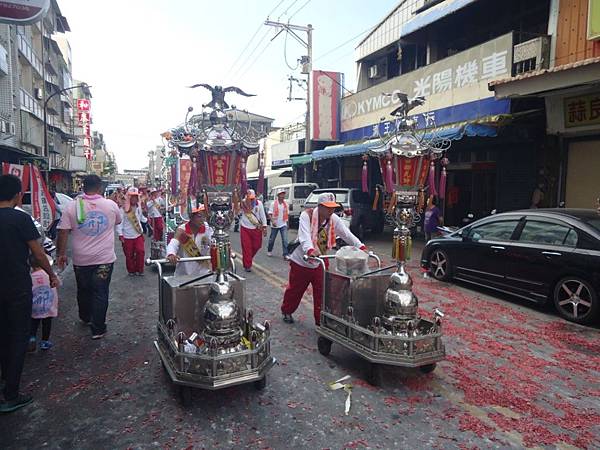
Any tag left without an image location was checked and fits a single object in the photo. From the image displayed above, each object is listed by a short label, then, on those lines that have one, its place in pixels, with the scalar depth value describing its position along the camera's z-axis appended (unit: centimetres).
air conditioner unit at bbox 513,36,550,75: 939
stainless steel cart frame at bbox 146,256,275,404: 335
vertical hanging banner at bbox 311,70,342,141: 1825
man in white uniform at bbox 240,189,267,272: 880
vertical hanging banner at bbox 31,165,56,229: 585
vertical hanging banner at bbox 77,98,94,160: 4956
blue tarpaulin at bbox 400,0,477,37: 1168
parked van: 1733
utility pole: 1848
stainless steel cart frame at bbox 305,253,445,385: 375
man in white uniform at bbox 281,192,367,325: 491
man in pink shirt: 477
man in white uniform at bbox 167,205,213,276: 462
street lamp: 2653
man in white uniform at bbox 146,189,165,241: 1117
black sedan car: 567
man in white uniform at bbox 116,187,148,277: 819
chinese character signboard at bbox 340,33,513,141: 1063
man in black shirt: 341
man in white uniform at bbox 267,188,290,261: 1062
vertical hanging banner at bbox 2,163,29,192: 584
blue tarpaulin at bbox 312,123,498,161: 931
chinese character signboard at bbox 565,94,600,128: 839
